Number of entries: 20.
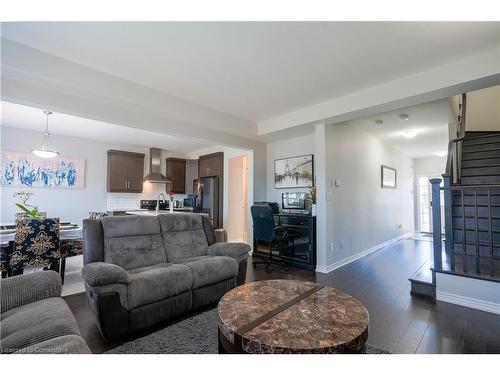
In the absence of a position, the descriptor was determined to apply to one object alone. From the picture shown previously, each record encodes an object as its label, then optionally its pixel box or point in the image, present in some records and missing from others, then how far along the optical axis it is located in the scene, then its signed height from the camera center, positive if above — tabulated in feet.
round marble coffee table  3.64 -2.22
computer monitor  14.31 -0.32
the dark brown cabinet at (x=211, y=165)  19.19 +2.60
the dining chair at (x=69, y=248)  10.48 -2.39
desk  12.62 -2.41
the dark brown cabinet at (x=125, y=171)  18.66 +1.96
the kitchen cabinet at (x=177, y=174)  22.00 +2.06
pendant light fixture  15.25 +3.65
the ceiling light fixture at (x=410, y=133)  16.22 +4.32
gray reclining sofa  6.04 -2.28
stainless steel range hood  20.20 +2.30
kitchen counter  18.26 -1.25
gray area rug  5.63 -3.63
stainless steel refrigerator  19.02 -0.11
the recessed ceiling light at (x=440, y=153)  23.85 +4.31
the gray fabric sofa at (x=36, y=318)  3.37 -2.11
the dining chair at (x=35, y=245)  8.70 -1.85
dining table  8.66 -1.49
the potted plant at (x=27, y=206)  11.06 -0.66
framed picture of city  14.60 +1.52
